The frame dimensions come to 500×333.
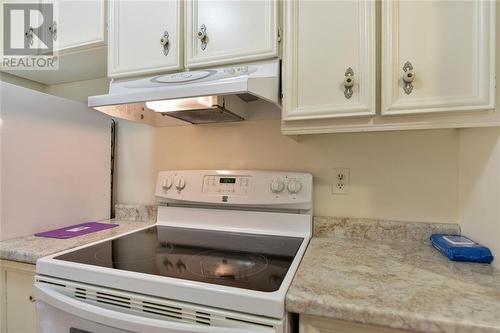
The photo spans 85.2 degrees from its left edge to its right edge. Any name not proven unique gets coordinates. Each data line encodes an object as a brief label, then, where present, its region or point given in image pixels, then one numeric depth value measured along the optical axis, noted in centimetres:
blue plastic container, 85
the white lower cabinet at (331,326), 62
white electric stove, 67
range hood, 89
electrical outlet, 122
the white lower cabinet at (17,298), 98
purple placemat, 116
